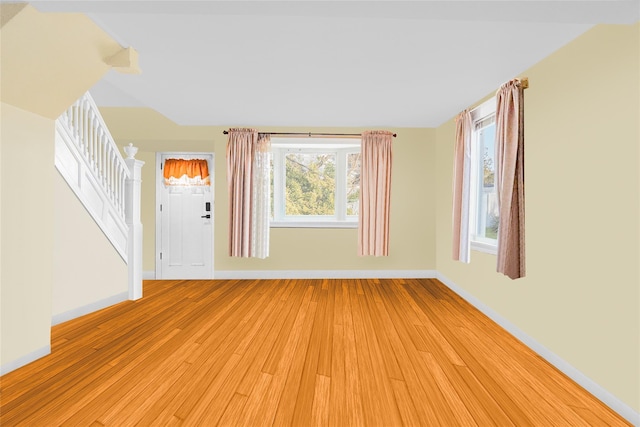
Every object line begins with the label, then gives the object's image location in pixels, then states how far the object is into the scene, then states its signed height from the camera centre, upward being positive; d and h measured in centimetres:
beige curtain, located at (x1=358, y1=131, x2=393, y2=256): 452 +22
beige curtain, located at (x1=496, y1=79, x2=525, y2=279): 246 +21
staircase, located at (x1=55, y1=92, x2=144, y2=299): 283 +27
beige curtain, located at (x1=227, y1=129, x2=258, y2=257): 445 +29
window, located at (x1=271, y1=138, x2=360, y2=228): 486 +38
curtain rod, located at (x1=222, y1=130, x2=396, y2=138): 456 +111
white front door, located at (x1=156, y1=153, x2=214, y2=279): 471 -42
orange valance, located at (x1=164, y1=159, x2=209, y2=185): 469 +51
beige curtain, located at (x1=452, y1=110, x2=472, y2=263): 341 +27
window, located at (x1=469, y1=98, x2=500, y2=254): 326 +30
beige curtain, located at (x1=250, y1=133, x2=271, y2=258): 448 +12
